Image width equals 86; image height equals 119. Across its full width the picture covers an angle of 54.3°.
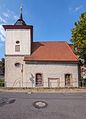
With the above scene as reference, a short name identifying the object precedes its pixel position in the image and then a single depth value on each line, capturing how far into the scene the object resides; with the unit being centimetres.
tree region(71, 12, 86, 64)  1069
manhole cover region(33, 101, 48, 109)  487
